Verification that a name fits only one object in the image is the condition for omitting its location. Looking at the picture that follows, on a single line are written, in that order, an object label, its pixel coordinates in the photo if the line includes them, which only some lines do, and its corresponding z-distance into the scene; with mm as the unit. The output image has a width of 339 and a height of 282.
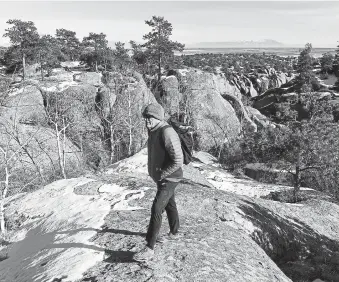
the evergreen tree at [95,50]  49069
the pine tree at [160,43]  52156
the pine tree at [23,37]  42594
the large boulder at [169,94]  47438
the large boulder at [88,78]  43312
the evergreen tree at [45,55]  44531
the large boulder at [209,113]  45469
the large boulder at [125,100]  40500
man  5145
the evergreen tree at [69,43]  71300
